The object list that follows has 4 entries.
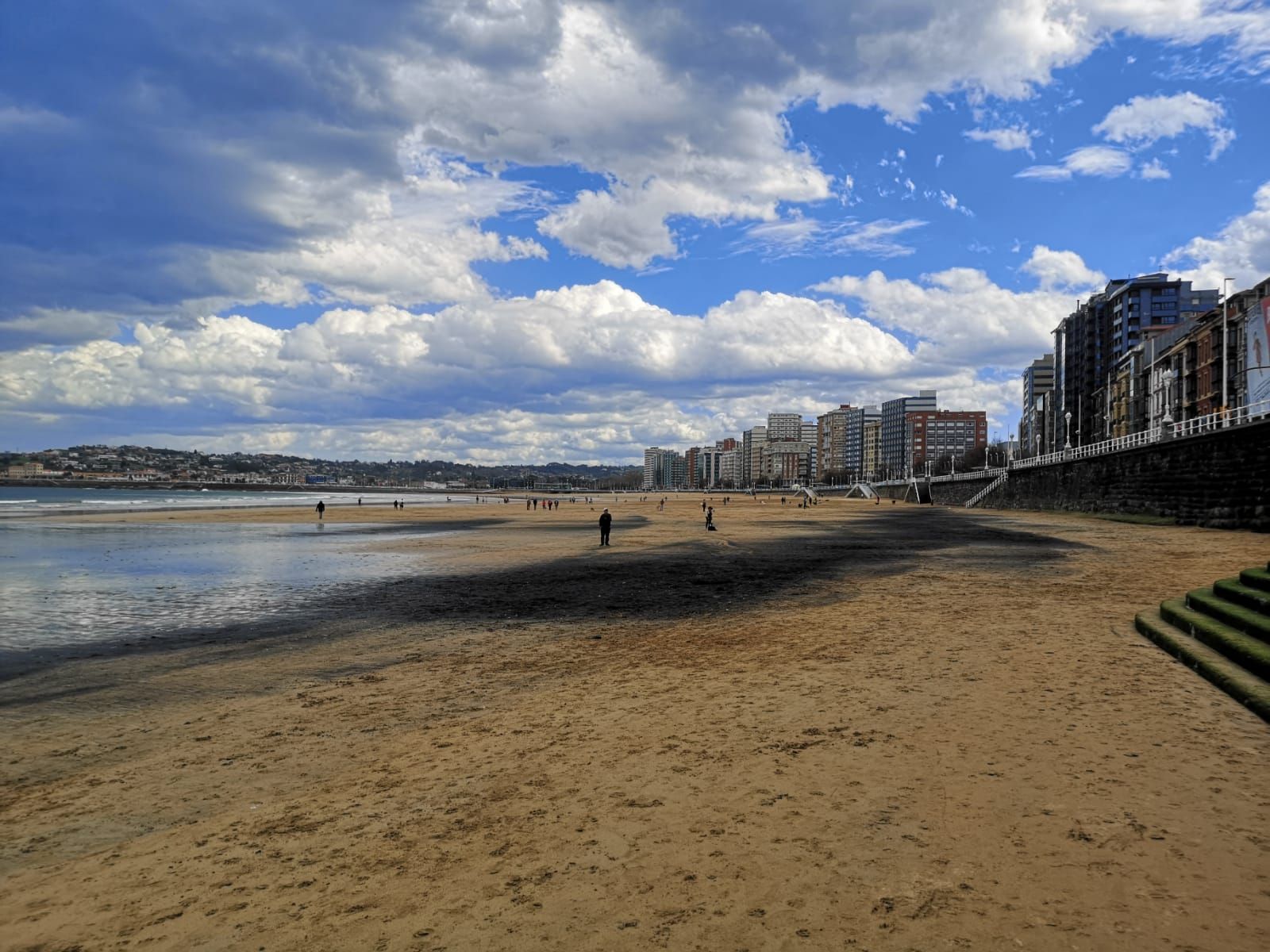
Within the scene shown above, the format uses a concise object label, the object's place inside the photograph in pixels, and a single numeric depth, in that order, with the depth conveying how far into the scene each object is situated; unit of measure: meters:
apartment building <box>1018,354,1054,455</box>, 151.25
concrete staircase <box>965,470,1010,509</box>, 80.82
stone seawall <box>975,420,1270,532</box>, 30.95
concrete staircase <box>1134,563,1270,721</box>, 8.32
